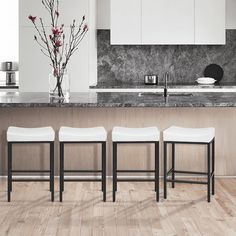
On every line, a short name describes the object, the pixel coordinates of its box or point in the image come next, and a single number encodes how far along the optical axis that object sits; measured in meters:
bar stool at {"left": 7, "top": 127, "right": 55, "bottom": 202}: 5.43
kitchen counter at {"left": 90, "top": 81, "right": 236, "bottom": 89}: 7.78
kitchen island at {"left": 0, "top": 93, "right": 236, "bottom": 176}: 6.07
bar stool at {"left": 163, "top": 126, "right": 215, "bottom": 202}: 5.37
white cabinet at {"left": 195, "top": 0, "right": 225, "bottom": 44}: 7.98
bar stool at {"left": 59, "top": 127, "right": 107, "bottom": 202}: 5.41
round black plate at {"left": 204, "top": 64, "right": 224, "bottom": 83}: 8.45
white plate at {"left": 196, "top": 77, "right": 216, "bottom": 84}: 8.05
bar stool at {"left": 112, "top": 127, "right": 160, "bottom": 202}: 5.40
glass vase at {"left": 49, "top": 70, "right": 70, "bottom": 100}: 5.88
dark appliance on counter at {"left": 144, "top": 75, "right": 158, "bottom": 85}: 8.02
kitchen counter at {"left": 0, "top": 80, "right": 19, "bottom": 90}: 7.82
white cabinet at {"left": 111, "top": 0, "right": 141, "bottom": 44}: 7.98
